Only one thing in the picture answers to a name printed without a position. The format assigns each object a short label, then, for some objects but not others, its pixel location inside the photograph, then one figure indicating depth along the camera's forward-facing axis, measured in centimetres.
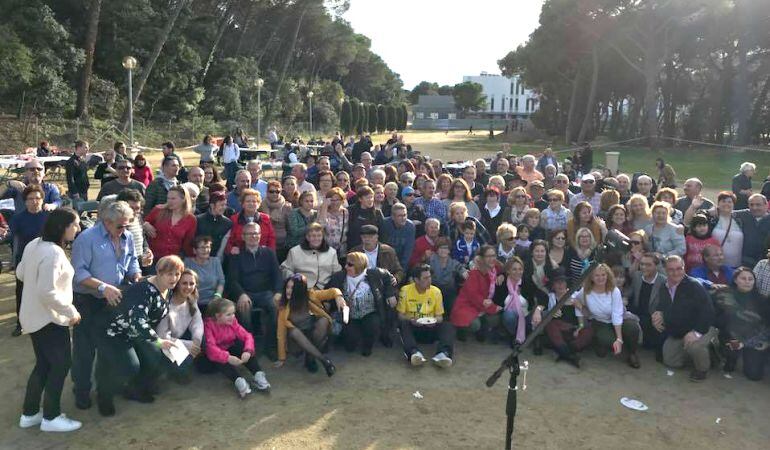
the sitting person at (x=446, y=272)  617
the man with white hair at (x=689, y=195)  788
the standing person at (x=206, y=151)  1308
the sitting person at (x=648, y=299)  569
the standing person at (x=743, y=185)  927
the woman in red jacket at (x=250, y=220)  580
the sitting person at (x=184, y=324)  471
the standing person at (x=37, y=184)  608
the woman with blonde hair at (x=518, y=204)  739
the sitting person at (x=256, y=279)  549
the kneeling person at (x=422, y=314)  558
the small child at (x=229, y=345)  472
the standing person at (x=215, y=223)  582
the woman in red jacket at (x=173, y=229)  564
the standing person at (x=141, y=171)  884
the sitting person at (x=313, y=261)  575
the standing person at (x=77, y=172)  970
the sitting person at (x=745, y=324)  529
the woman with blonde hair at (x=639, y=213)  679
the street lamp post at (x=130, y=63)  1758
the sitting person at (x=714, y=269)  594
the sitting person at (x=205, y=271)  532
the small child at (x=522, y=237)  649
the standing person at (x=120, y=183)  687
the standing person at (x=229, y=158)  1235
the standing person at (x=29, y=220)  556
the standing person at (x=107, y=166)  966
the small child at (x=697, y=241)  632
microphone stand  284
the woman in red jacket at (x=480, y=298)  588
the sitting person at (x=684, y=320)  529
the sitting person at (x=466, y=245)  651
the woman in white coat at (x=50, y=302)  366
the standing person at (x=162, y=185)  686
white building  12659
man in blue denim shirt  419
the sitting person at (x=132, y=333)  425
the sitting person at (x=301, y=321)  520
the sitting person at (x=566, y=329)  559
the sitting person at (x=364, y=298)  562
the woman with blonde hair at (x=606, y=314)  557
